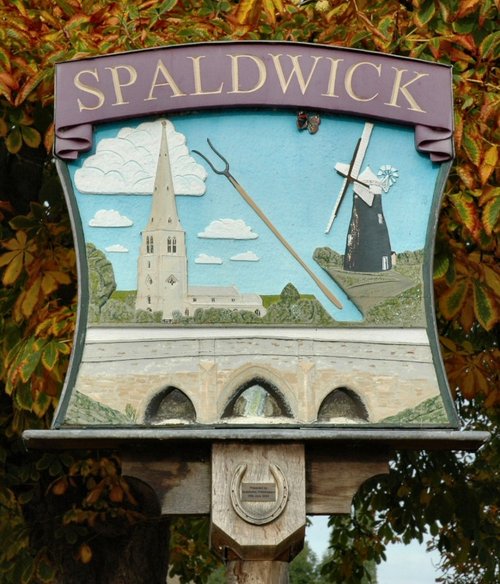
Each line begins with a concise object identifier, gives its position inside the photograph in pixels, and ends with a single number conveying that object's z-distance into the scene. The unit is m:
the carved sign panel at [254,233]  5.31
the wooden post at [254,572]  5.29
